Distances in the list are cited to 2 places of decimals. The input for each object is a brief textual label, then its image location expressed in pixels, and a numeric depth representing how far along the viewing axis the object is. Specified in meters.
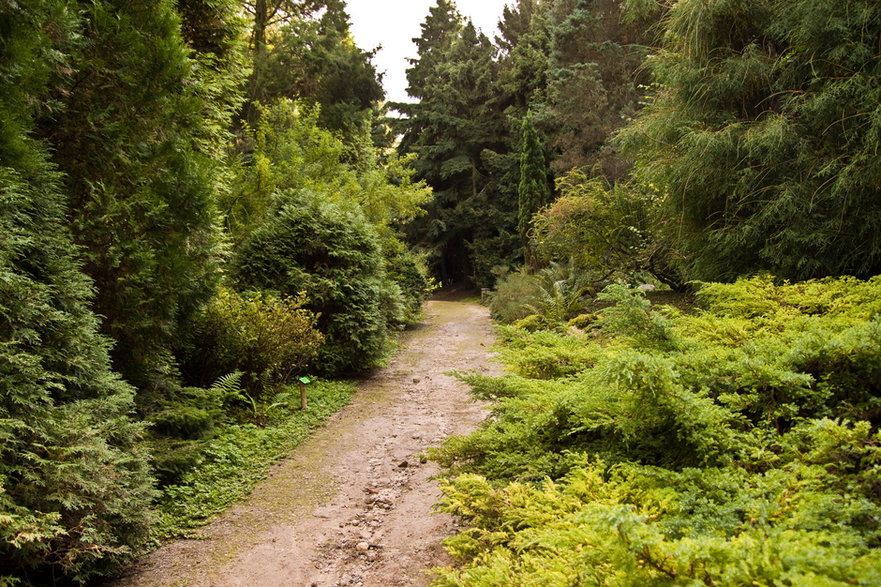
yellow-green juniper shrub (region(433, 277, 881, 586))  1.39
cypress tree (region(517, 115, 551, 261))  20.84
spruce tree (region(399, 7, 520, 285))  28.42
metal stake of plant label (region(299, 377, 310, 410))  6.84
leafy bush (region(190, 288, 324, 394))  6.10
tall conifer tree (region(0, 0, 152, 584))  2.62
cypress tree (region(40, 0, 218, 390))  3.94
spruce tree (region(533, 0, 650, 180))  17.17
